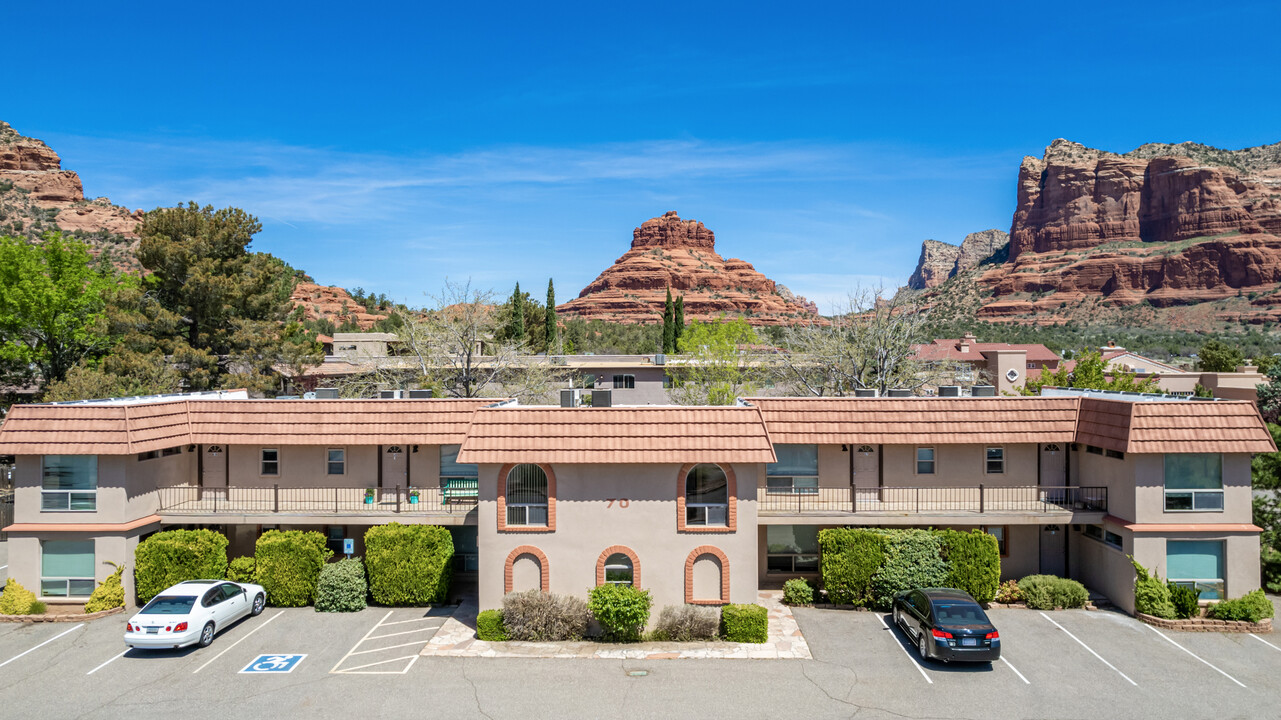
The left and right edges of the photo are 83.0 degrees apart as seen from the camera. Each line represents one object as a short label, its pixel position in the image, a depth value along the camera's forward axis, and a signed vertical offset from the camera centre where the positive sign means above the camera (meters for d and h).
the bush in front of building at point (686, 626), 18.14 -6.47
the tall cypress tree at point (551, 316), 68.12 +4.99
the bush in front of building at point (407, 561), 20.03 -5.35
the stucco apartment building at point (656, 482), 18.67 -3.28
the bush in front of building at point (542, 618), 18.12 -6.29
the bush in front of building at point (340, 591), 20.08 -6.21
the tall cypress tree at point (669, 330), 66.25 +3.54
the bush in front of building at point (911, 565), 19.48 -5.34
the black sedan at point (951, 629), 16.19 -5.96
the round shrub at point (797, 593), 20.69 -6.45
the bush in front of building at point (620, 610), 17.62 -5.91
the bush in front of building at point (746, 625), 17.94 -6.38
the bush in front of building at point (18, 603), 19.66 -6.38
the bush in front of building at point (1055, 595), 20.28 -6.39
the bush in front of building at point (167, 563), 19.91 -5.38
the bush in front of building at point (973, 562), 19.44 -5.24
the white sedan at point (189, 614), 17.03 -6.03
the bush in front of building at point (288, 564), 20.47 -5.57
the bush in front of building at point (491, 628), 18.17 -6.53
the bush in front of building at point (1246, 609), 18.88 -6.33
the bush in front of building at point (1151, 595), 19.12 -6.06
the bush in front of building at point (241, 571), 20.58 -5.80
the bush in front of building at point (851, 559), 19.80 -5.25
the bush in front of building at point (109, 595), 19.64 -6.22
